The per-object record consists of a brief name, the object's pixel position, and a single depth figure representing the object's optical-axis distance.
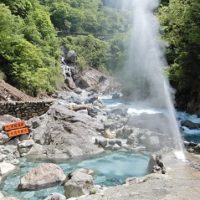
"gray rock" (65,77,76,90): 38.53
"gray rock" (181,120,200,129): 19.35
